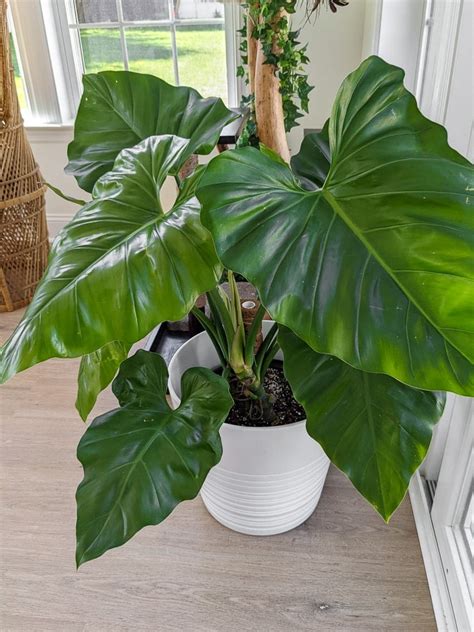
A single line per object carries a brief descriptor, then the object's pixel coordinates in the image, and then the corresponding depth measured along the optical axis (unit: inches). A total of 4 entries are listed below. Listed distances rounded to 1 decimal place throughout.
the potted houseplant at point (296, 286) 22.8
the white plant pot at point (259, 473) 39.9
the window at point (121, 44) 85.0
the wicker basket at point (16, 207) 73.2
